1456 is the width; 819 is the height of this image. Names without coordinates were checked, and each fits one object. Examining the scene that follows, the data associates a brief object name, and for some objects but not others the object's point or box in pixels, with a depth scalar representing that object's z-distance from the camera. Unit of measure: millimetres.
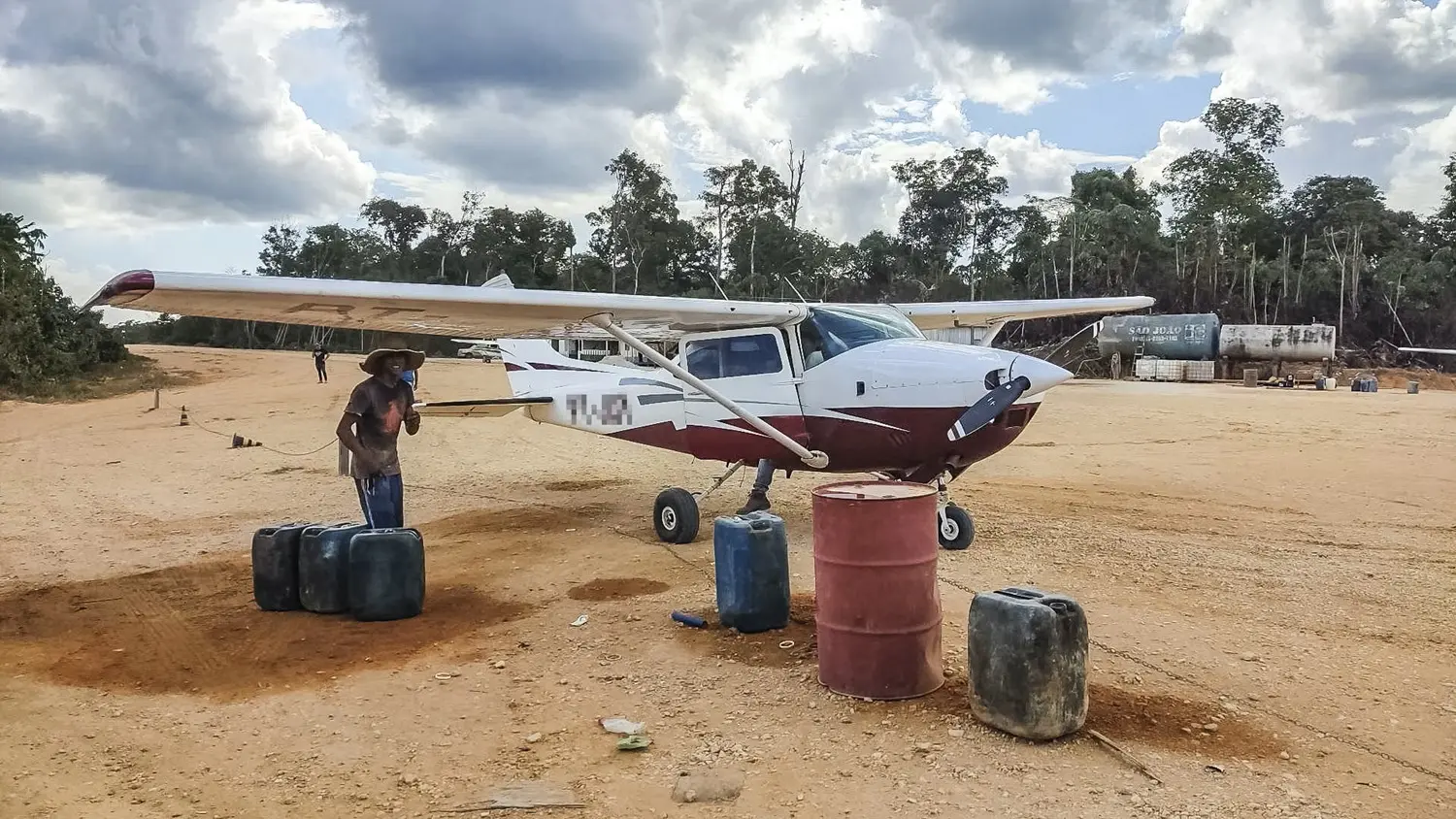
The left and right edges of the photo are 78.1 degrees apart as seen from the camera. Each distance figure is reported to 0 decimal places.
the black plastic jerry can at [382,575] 6203
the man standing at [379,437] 6969
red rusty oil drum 4504
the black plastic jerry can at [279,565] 6527
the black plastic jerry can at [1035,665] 3914
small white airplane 7039
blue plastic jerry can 5668
